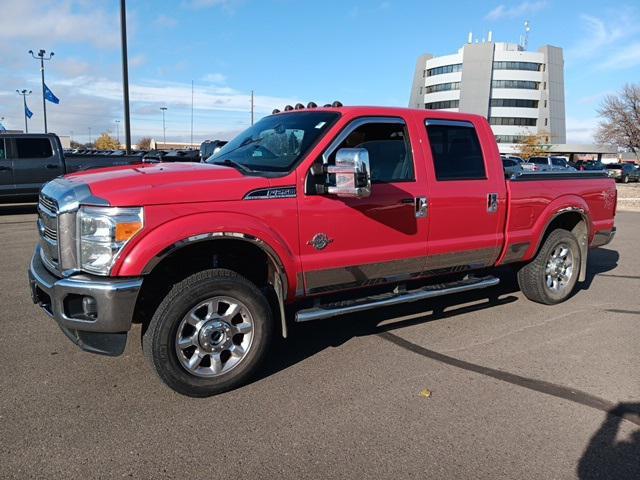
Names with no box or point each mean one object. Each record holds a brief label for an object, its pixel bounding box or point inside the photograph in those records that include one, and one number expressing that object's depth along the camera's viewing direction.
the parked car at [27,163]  12.77
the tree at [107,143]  102.75
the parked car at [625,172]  42.50
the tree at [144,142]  117.61
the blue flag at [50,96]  30.28
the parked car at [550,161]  39.58
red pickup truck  3.42
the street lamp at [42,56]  39.88
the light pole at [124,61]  14.21
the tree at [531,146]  69.88
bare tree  44.38
